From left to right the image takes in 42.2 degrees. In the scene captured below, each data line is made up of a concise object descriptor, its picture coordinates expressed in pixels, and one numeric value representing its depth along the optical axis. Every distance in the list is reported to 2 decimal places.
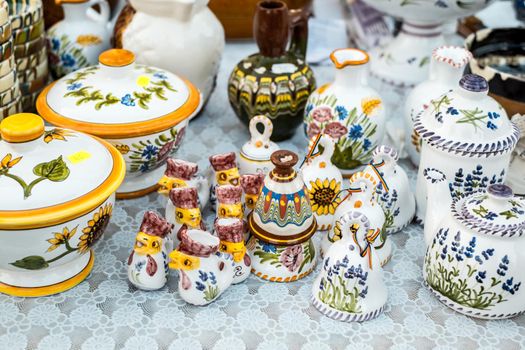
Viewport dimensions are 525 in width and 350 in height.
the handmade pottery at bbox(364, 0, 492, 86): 1.76
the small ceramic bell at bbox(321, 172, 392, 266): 1.17
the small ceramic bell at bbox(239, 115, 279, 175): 1.32
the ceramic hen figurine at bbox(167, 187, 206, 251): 1.17
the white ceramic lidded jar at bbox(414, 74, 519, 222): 1.19
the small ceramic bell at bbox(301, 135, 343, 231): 1.27
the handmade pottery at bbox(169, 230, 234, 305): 1.09
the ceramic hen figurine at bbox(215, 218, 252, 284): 1.14
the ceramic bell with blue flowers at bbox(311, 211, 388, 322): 1.08
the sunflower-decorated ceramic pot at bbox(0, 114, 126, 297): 1.02
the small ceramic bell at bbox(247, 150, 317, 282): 1.13
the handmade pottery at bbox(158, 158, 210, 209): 1.24
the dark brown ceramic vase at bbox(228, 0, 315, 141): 1.49
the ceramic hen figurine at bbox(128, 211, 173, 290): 1.12
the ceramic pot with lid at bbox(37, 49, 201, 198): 1.27
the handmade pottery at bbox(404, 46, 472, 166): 1.41
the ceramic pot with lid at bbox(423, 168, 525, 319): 1.06
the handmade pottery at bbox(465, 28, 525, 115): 1.60
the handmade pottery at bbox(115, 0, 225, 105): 1.51
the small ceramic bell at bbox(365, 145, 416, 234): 1.26
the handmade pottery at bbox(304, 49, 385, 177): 1.41
